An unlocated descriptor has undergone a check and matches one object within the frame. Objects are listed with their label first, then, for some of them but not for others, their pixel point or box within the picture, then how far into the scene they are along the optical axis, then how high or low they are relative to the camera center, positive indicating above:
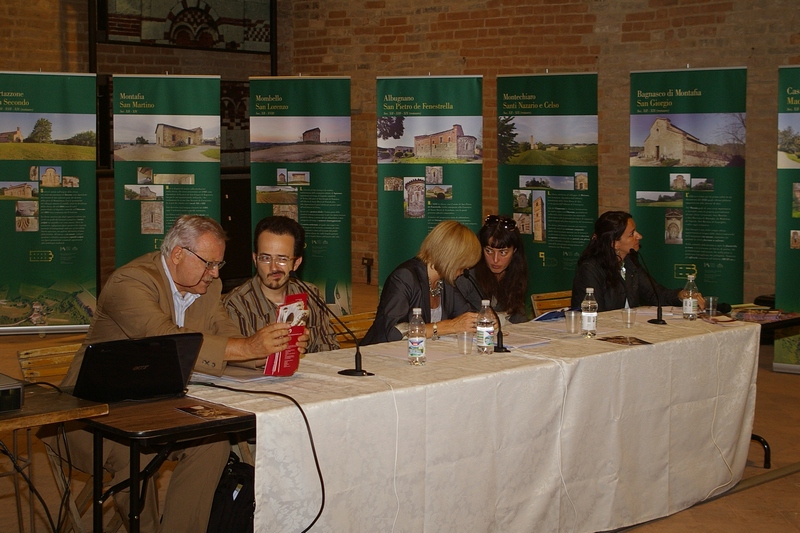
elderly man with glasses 3.34 -0.41
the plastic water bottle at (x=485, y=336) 3.84 -0.49
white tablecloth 3.08 -0.80
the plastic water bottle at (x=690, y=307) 4.79 -0.47
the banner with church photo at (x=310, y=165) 7.50 +0.33
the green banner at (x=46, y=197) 7.42 +0.08
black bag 3.20 -0.95
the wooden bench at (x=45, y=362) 3.85 -0.60
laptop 2.89 -0.48
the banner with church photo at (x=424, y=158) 7.31 +0.37
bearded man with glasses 3.95 -0.26
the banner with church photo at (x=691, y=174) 6.86 +0.25
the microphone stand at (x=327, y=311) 3.45 -0.43
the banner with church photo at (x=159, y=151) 7.39 +0.42
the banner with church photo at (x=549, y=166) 7.32 +0.32
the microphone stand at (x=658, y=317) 4.66 -0.51
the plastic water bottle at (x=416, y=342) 3.60 -0.48
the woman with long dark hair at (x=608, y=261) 5.16 -0.28
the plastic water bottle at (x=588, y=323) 4.25 -0.49
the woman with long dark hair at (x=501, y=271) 4.97 -0.32
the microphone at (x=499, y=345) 3.92 -0.54
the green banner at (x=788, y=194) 6.60 +0.10
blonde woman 4.36 -0.30
